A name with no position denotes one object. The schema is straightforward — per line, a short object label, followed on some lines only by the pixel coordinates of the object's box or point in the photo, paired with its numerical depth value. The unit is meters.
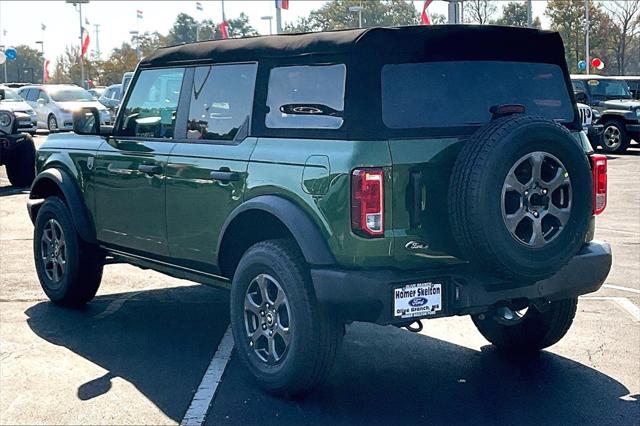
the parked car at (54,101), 31.48
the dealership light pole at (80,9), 59.03
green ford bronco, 4.91
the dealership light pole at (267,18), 65.93
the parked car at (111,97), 33.33
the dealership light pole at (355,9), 48.81
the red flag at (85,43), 59.90
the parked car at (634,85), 25.59
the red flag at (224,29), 46.01
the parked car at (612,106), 23.23
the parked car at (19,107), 17.73
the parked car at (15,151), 16.66
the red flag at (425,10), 17.63
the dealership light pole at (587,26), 49.25
